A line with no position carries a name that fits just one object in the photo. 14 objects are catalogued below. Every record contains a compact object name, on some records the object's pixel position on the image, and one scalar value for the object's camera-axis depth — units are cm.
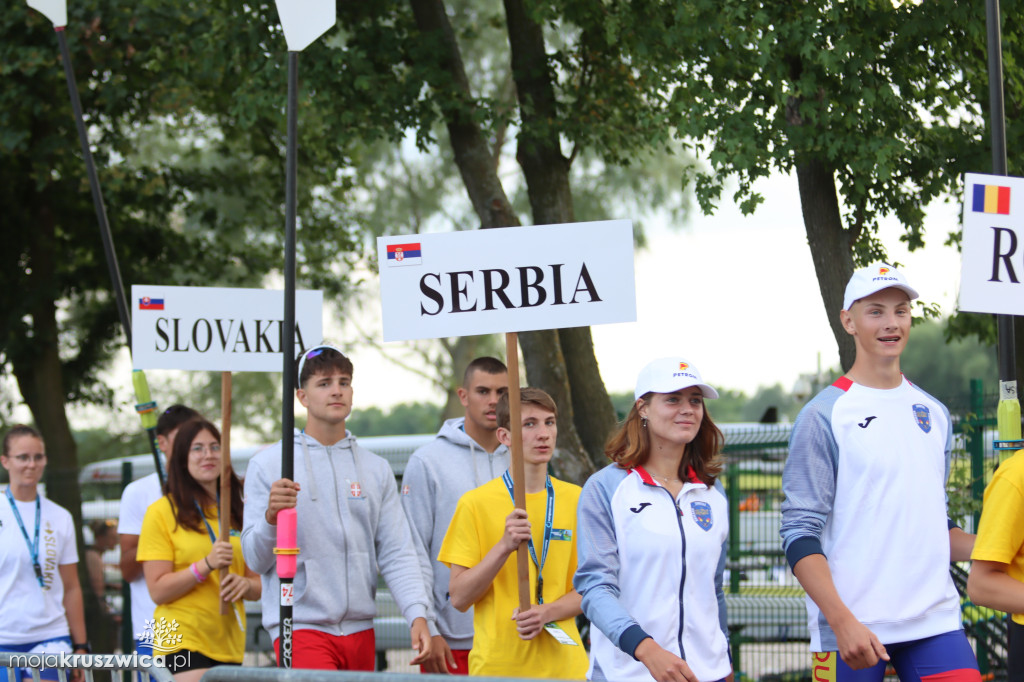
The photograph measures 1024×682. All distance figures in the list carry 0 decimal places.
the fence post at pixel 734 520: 2130
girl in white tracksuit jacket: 819
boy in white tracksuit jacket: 831
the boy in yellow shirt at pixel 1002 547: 730
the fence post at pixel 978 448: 1808
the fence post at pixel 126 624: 2244
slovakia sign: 1277
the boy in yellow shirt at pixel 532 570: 966
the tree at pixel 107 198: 2523
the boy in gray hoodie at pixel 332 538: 1069
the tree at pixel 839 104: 1505
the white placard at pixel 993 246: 912
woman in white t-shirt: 1381
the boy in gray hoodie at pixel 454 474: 1160
